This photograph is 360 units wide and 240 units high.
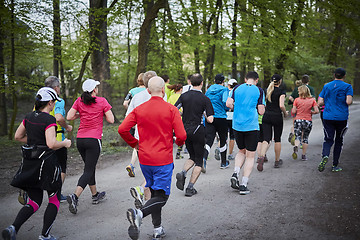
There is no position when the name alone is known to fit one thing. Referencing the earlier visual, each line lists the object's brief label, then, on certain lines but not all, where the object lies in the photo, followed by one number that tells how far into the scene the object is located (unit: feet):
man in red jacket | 13.10
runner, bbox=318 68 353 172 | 24.47
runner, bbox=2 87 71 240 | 12.96
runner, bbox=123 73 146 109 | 23.16
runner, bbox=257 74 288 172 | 25.72
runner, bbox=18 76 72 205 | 17.29
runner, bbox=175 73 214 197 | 19.47
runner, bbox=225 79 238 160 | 28.85
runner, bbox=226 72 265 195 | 20.39
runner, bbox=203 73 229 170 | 25.80
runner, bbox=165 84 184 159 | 29.84
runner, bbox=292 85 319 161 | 28.70
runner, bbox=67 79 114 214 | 17.39
